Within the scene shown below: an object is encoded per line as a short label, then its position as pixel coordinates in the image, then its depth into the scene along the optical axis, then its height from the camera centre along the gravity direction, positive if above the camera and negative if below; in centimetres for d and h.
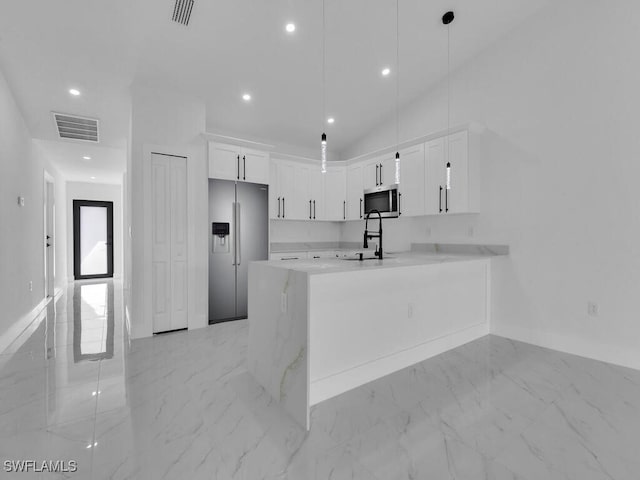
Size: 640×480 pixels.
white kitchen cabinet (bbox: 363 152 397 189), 459 +101
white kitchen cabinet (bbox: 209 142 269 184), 401 +98
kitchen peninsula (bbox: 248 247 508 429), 203 -65
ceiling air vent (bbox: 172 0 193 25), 271 +201
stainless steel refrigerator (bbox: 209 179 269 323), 402 -4
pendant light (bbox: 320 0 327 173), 276 +199
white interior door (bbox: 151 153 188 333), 366 -6
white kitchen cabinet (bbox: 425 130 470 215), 370 +76
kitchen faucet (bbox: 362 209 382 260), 273 -13
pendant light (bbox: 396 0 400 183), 319 +210
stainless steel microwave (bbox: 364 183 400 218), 434 +54
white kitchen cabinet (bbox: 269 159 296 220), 482 +76
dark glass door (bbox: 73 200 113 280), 823 -7
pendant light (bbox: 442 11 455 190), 328 +216
